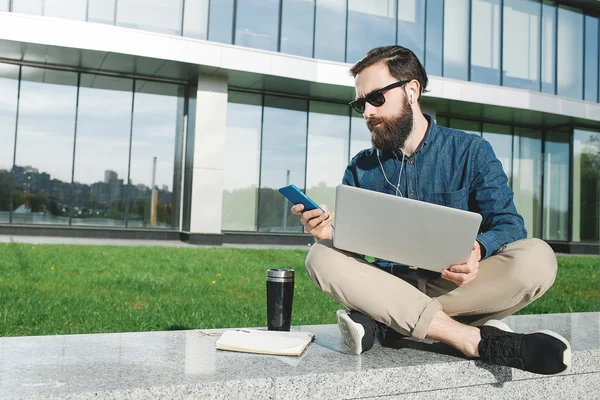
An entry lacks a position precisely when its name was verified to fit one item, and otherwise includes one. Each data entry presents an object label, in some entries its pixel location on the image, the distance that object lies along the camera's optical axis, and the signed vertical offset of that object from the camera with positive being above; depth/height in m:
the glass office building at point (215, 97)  16.59 +4.11
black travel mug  3.27 -0.39
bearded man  2.68 -0.11
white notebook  2.70 -0.55
